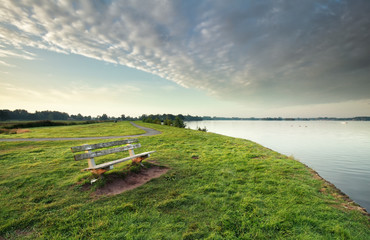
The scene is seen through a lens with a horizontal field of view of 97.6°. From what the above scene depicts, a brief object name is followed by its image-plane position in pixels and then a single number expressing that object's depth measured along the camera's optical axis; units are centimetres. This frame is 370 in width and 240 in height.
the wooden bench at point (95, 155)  534
